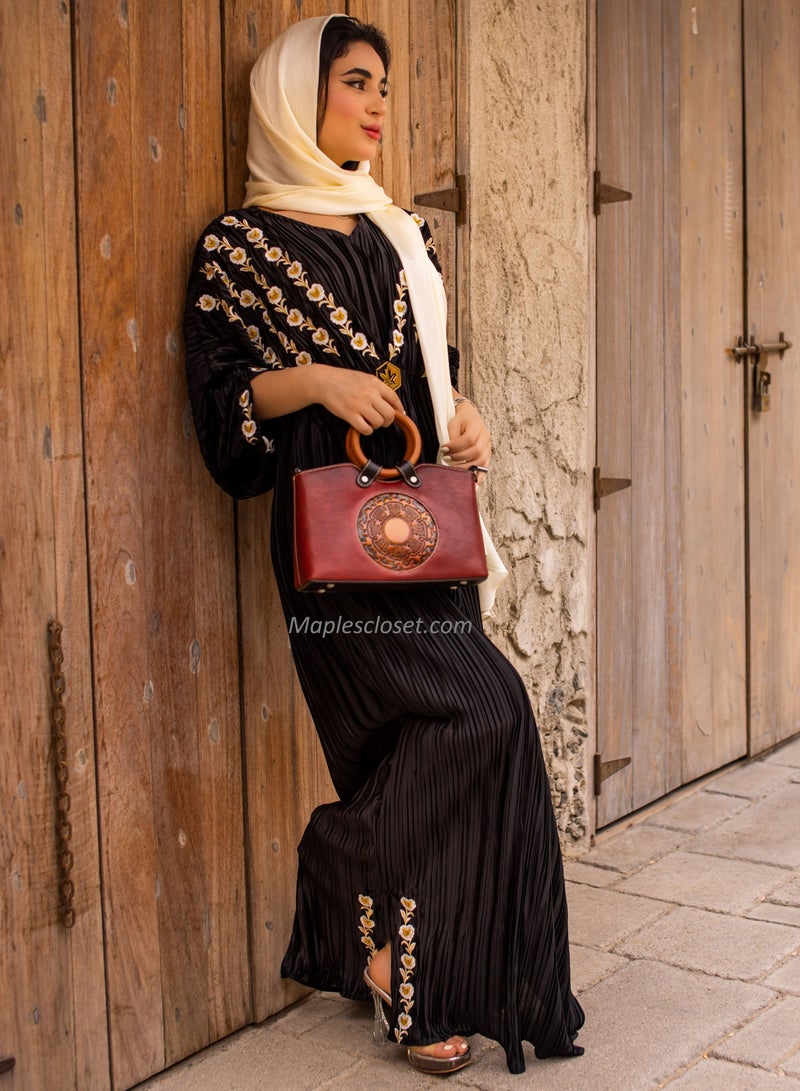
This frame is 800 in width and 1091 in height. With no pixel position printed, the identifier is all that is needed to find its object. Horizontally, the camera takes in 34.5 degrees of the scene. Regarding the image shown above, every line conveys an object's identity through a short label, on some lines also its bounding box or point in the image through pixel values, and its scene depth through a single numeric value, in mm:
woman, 2375
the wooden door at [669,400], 3779
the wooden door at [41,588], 2105
